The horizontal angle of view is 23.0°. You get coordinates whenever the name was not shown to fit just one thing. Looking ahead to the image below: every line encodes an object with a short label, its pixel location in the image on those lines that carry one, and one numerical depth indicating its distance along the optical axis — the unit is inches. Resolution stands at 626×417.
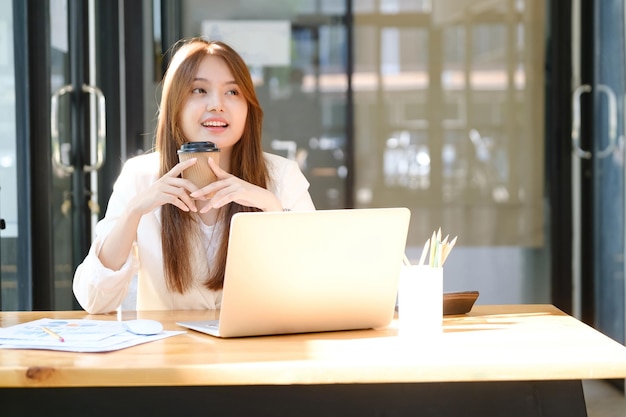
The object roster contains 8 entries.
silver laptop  97.6
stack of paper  97.0
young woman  118.0
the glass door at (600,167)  201.1
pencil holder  103.2
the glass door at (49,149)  158.4
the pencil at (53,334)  99.0
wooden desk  91.6
